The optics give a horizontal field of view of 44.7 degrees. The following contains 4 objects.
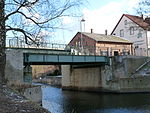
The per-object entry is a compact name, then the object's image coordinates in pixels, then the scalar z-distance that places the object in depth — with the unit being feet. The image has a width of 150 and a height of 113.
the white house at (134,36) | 126.57
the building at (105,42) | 131.64
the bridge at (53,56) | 72.62
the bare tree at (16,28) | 22.44
